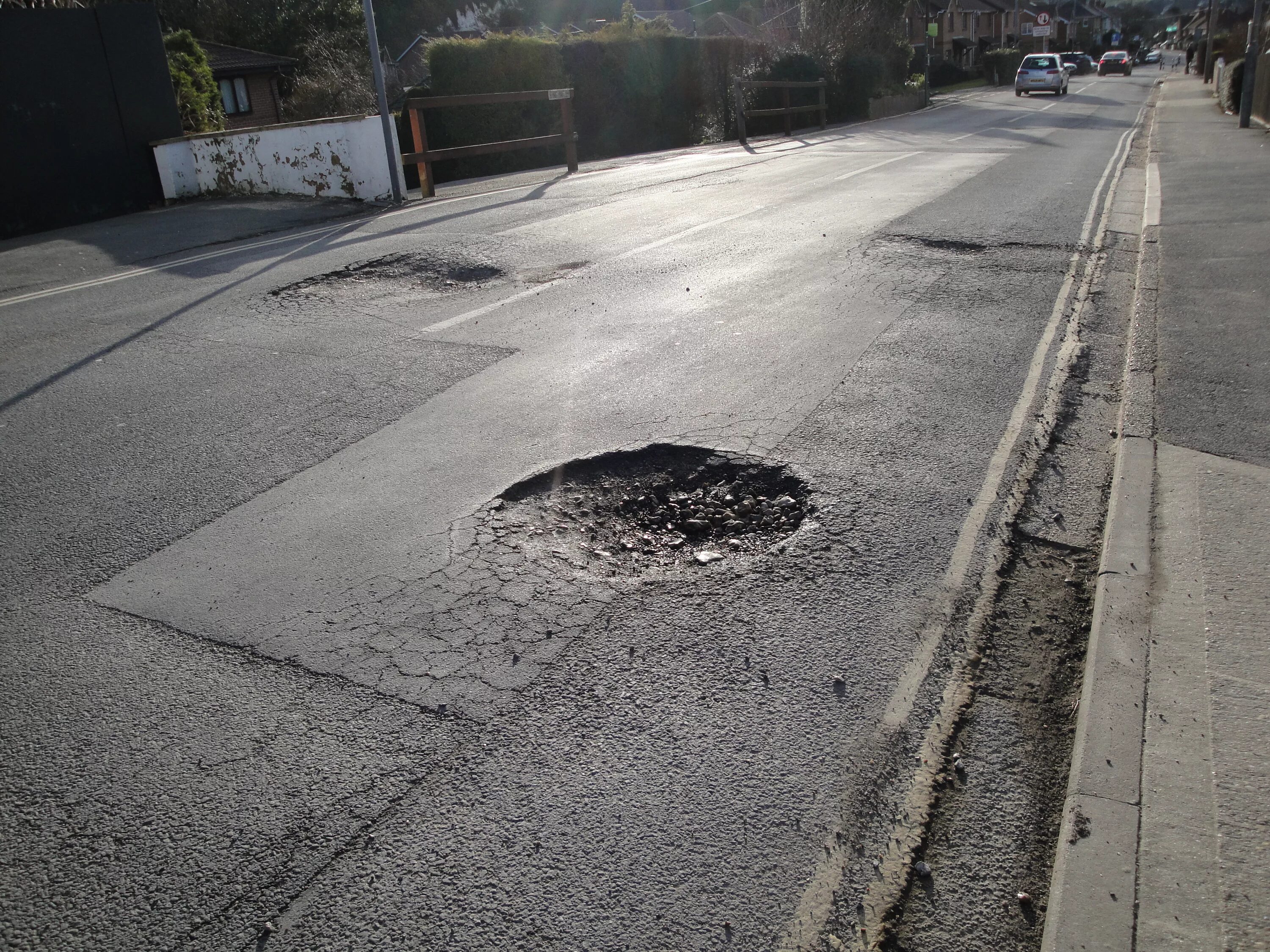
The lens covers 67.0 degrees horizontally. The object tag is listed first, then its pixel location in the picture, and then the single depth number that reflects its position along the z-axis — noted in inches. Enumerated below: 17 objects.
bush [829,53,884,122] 1451.8
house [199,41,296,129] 1354.6
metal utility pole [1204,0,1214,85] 1877.5
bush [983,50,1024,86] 2488.9
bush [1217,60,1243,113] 1134.4
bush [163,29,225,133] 695.1
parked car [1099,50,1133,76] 2731.3
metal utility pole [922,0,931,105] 1740.8
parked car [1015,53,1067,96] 1737.2
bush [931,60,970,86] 2578.7
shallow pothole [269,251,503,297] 353.4
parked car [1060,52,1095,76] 3002.2
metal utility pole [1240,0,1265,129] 908.6
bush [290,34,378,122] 1115.9
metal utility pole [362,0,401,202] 552.4
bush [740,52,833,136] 1328.7
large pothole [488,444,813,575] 159.0
